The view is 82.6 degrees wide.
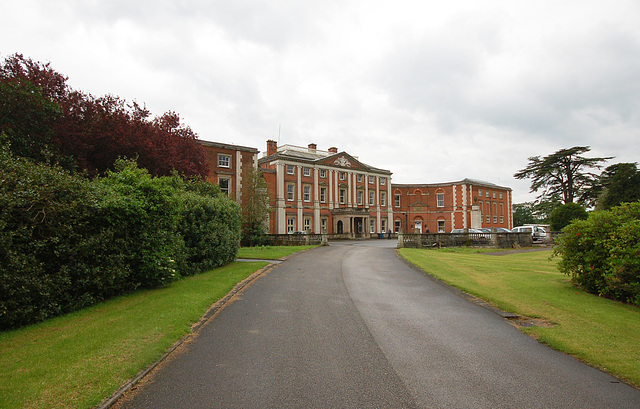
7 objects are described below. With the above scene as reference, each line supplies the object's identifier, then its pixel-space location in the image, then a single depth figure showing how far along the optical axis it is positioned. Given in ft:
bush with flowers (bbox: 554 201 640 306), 29.68
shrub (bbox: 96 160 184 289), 32.32
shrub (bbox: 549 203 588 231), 119.33
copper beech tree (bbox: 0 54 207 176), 53.21
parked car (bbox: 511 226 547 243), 125.98
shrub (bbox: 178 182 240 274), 46.73
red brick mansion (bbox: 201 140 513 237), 151.12
